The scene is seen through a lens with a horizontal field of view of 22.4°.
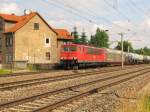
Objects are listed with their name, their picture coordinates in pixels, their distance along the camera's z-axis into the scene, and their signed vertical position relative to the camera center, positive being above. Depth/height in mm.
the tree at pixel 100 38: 151600 +9917
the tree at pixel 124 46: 148975 +6663
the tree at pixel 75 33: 124088 +9899
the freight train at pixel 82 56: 44344 +878
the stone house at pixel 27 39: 63594 +4144
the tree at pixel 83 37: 129525 +8801
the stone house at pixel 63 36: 75825 +5377
